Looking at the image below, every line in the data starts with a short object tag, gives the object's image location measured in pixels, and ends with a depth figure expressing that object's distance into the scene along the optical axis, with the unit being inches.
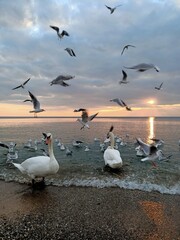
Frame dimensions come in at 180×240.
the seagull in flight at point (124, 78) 264.9
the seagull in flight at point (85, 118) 257.0
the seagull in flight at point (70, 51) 235.9
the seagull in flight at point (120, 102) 245.2
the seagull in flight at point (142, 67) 222.5
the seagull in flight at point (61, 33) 249.8
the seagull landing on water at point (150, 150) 228.7
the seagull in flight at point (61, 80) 243.4
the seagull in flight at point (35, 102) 253.0
